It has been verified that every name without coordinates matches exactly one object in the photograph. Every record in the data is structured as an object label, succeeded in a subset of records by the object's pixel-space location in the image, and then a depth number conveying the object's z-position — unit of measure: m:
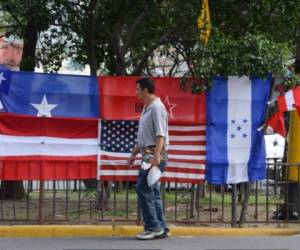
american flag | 15.93
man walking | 13.64
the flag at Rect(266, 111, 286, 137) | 16.13
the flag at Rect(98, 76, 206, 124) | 15.88
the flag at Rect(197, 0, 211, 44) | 16.37
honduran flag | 15.97
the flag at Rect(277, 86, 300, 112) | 16.26
